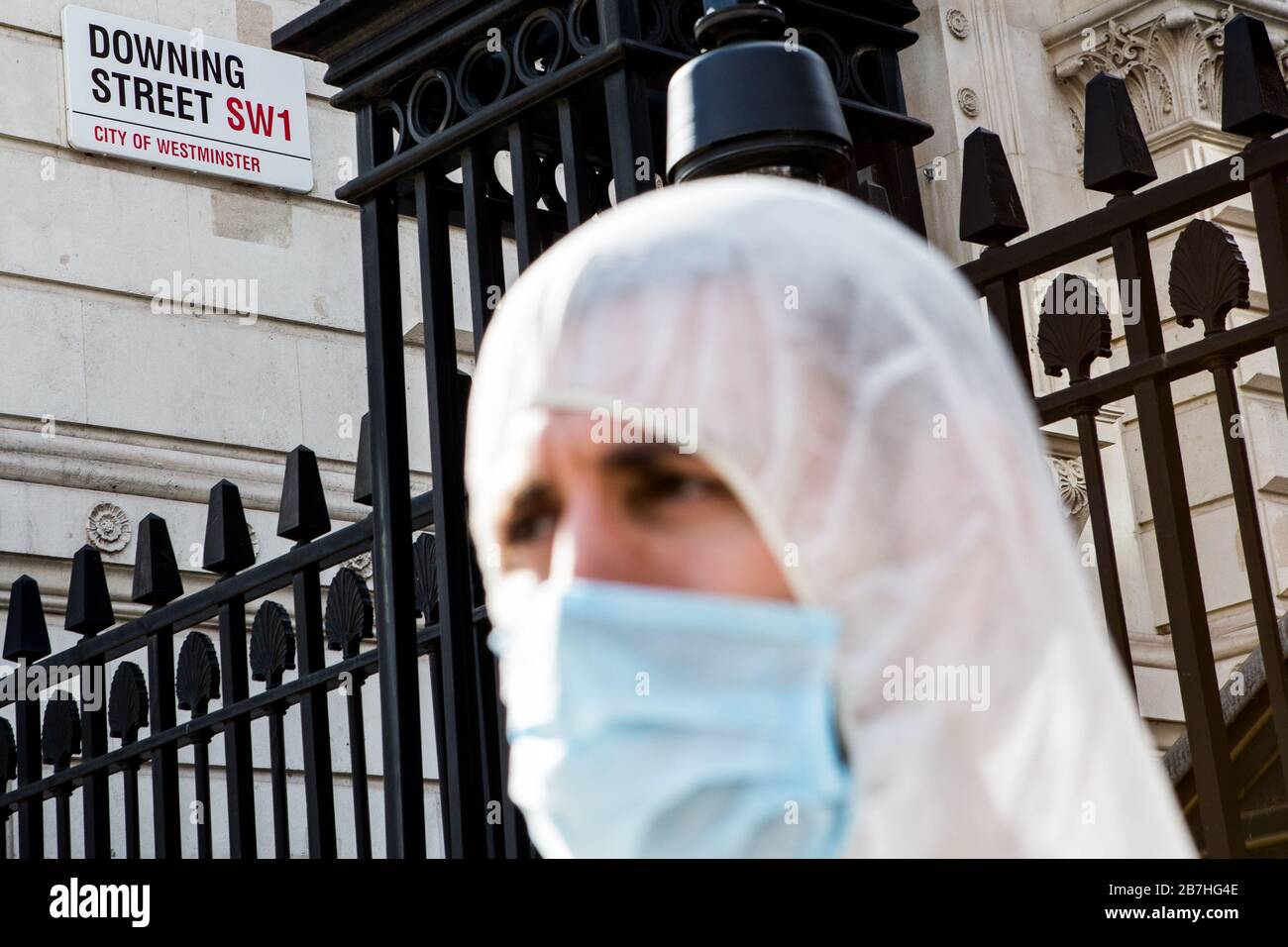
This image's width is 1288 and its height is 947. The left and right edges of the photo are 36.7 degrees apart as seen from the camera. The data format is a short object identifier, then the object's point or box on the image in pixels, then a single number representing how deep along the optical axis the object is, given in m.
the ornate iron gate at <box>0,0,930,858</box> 2.96
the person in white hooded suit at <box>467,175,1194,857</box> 1.21
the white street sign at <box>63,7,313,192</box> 7.99
